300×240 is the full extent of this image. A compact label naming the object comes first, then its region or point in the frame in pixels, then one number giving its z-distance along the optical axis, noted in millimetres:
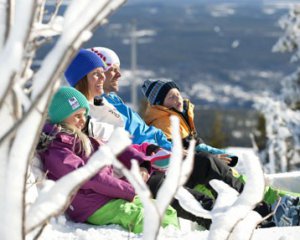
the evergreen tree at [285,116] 15586
